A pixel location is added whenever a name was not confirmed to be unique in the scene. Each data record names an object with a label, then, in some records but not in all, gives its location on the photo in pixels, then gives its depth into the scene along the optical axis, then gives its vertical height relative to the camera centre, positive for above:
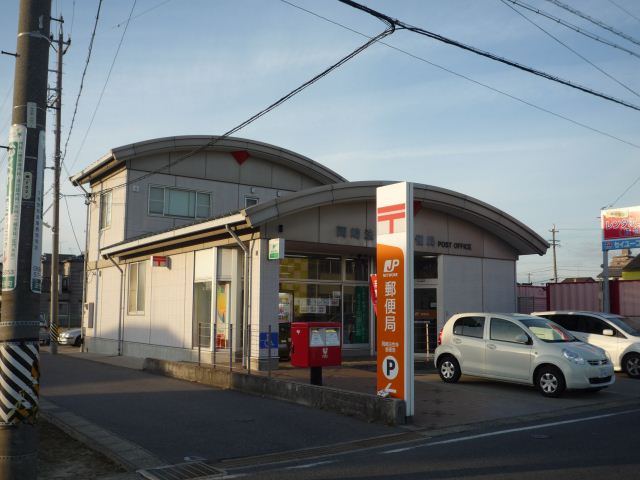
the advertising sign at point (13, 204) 6.80 +1.05
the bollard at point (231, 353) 14.40 -1.12
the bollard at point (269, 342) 13.93 -0.82
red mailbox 12.80 -0.82
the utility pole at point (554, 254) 63.41 +5.22
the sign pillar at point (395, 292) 10.57 +0.23
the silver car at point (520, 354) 12.87 -1.00
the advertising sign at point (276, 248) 15.98 +1.40
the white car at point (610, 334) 16.41 -0.70
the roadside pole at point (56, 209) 26.90 +3.98
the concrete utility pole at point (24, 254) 6.57 +0.52
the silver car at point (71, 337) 33.88 -1.76
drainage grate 7.45 -1.97
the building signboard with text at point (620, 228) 23.72 +2.92
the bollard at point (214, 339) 15.49 -0.85
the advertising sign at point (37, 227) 6.89 +0.82
